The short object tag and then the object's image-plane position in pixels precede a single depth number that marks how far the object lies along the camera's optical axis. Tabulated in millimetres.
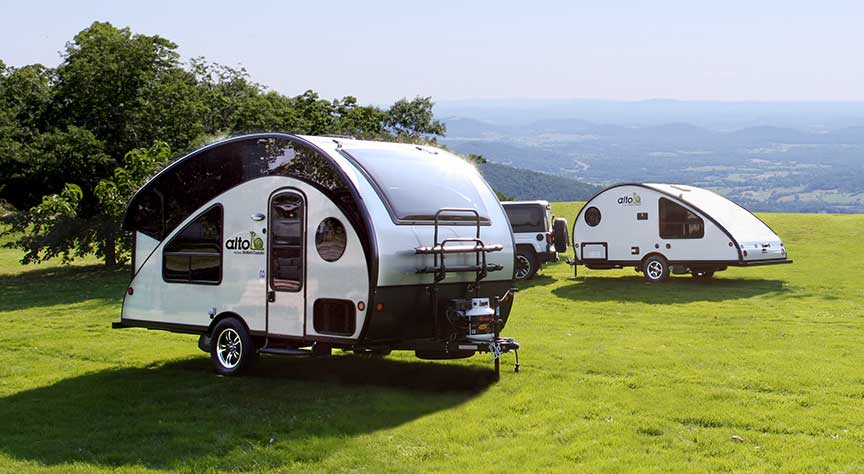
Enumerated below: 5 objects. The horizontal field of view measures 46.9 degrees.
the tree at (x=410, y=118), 43312
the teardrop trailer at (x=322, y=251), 10797
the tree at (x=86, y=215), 25391
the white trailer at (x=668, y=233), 24531
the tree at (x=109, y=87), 28172
